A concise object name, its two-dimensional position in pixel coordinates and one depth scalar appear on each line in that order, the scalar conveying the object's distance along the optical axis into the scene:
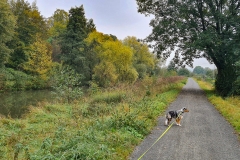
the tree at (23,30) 41.75
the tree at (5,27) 31.76
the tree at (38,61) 40.25
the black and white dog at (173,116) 9.93
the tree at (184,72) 124.25
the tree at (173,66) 27.57
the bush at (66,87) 17.11
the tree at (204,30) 21.22
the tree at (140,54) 57.91
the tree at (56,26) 53.81
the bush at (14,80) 34.29
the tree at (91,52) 46.31
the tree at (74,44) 45.31
